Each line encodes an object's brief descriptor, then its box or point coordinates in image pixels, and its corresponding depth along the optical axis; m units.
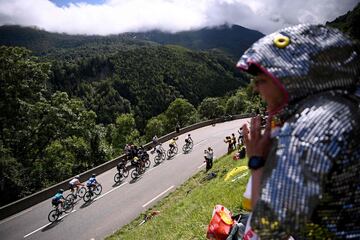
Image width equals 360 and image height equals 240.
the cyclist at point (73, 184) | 22.30
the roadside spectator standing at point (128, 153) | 29.20
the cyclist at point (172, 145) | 32.50
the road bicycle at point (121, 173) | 26.00
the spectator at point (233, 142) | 28.63
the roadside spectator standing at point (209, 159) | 24.61
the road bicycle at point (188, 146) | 33.71
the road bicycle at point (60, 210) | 19.95
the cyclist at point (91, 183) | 22.53
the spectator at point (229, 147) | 28.11
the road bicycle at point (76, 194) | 21.70
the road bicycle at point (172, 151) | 32.26
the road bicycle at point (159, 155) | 30.28
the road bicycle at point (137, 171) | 26.31
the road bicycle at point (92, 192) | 22.45
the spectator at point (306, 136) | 1.16
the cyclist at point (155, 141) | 35.31
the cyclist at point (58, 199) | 19.84
